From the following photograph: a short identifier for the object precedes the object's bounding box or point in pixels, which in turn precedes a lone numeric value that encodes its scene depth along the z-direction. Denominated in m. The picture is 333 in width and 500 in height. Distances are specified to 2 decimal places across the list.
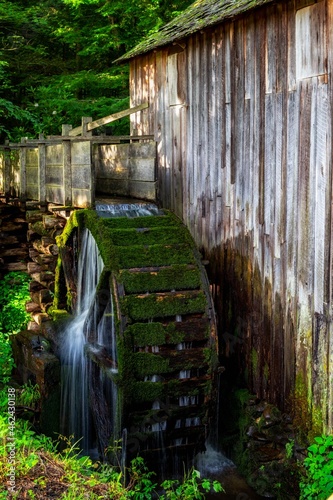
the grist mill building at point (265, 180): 7.08
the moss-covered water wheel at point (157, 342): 7.75
